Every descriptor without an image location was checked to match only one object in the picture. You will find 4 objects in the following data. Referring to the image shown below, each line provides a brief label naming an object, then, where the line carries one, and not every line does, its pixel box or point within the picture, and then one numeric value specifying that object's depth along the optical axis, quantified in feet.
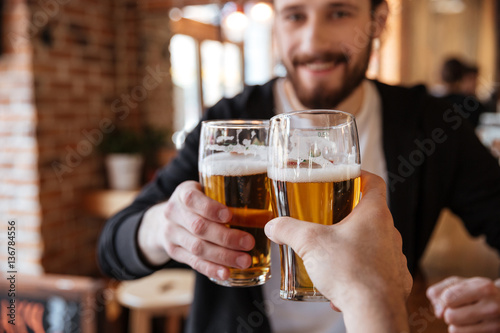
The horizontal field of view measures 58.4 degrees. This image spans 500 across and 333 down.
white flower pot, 9.86
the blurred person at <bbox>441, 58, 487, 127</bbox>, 7.34
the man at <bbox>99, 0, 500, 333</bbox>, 2.22
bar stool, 7.11
